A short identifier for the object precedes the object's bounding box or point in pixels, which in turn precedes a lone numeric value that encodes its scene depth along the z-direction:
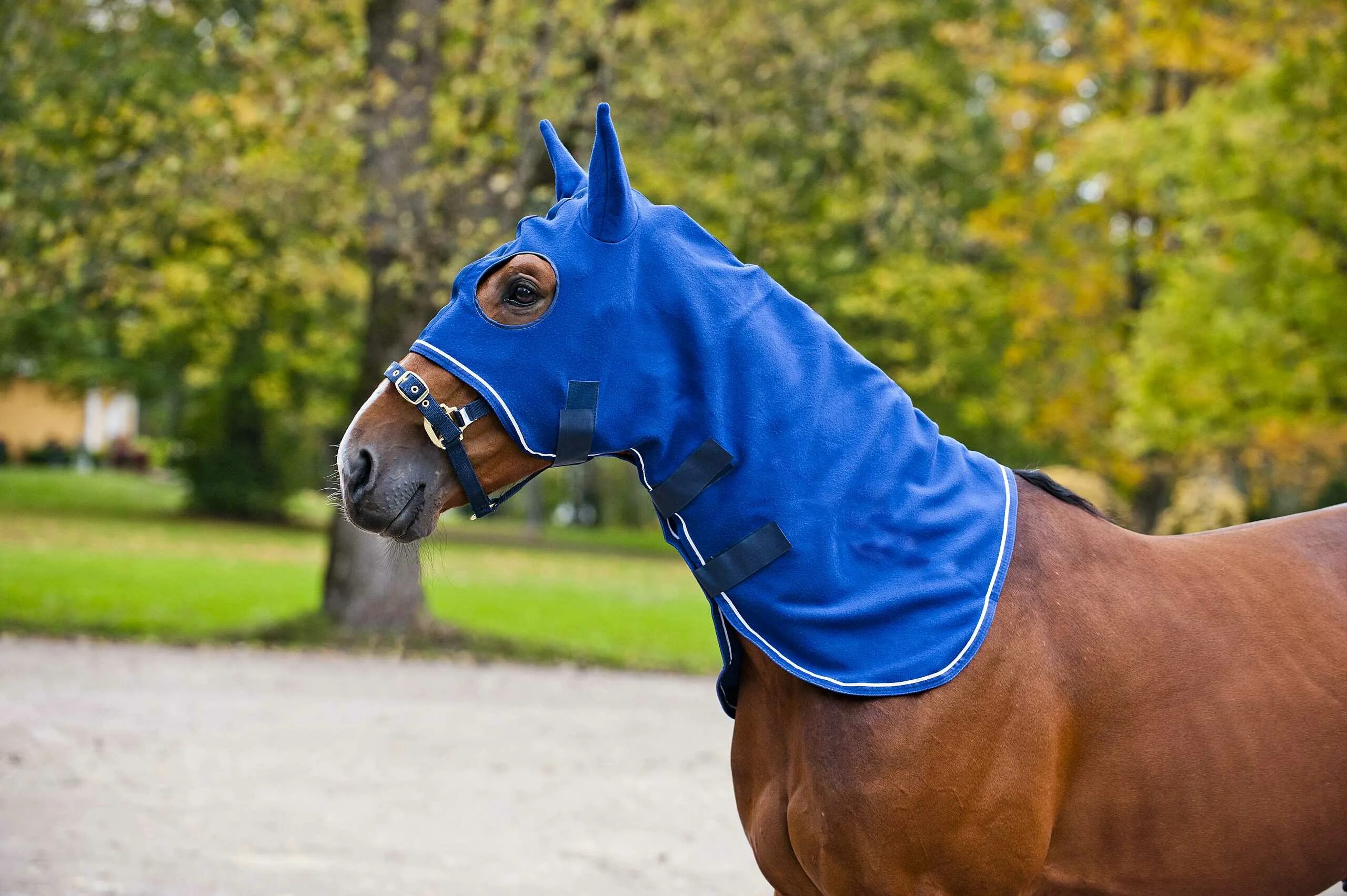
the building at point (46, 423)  52.47
